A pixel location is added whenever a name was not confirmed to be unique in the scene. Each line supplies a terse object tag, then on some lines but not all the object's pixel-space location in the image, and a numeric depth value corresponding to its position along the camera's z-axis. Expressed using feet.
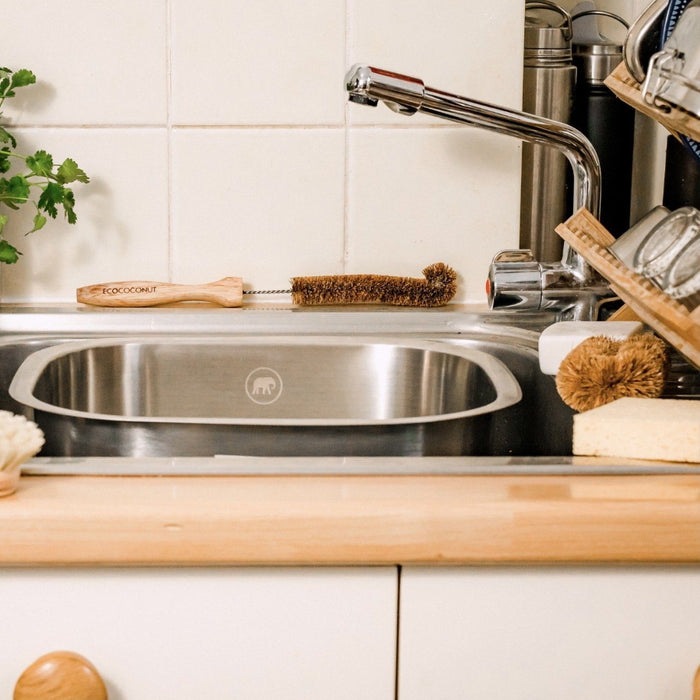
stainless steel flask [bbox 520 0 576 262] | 5.95
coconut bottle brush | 5.84
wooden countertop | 4.20
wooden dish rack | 4.86
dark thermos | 5.95
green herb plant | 5.70
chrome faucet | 5.58
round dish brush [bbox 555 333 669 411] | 4.99
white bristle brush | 4.22
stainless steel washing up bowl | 5.53
